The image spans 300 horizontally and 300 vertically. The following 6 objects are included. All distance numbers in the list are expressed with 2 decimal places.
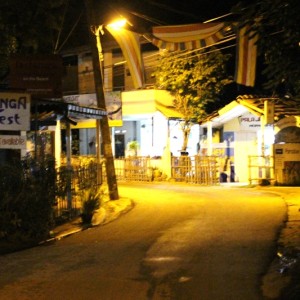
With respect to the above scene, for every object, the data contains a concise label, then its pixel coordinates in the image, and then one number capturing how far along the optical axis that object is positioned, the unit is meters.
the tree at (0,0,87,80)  15.54
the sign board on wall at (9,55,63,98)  12.98
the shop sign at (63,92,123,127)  27.33
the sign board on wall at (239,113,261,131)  23.72
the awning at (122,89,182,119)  26.27
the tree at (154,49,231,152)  25.20
